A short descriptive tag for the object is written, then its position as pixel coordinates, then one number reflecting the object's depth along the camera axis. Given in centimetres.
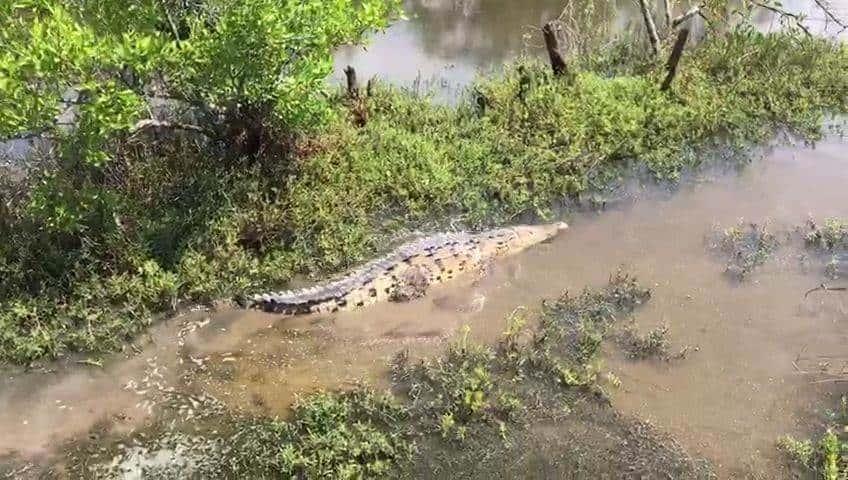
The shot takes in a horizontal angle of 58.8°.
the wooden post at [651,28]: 1079
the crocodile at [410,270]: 690
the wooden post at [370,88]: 977
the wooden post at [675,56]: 995
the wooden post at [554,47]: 1013
